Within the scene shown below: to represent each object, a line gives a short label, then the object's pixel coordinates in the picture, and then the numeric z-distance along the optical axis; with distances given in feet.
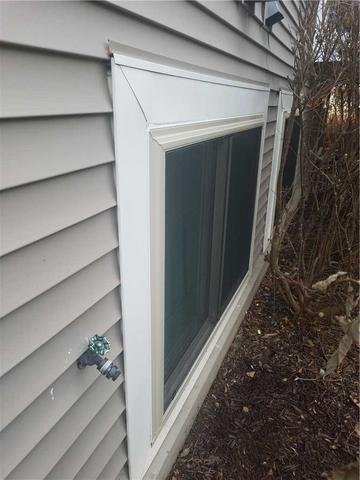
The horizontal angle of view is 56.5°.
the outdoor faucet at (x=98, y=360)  3.58
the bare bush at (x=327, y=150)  10.36
